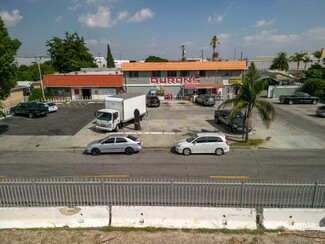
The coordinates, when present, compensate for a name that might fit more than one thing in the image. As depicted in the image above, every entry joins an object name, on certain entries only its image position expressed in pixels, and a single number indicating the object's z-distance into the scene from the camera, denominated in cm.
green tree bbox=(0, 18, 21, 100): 1848
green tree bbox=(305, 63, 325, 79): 4095
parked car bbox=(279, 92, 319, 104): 3550
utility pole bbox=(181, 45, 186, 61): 7455
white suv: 1583
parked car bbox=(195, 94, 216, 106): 3449
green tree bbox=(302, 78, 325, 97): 3776
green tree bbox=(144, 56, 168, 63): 9371
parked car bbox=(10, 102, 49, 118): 2798
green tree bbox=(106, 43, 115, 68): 8988
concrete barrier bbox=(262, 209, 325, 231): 840
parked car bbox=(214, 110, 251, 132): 2075
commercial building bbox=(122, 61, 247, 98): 3953
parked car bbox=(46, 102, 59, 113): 3047
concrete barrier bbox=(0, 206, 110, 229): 862
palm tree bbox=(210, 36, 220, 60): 6706
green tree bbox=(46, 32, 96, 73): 6062
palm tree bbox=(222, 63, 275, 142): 1684
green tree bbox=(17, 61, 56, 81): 6820
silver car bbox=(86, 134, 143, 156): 1606
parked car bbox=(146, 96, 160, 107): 3438
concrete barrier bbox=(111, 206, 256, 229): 844
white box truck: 2120
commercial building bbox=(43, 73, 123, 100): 3988
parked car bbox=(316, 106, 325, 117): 2668
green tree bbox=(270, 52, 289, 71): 8508
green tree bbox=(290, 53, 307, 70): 8165
